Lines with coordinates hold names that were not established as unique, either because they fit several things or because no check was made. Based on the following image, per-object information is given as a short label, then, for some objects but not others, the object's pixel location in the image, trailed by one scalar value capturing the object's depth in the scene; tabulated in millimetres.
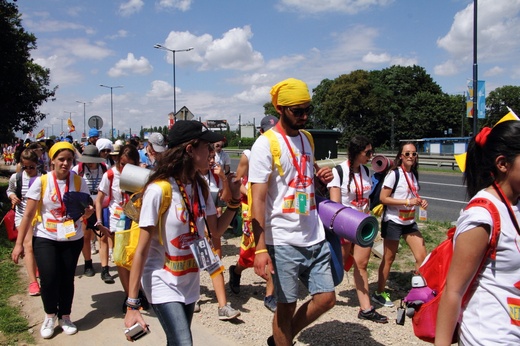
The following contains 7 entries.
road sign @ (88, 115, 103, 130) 18500
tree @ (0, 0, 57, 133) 14680
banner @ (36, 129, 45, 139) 15767
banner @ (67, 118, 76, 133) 27666
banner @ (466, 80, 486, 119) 15227
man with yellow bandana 3090
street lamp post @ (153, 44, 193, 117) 32216
